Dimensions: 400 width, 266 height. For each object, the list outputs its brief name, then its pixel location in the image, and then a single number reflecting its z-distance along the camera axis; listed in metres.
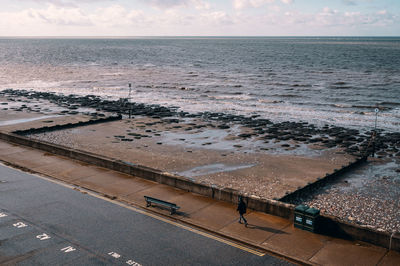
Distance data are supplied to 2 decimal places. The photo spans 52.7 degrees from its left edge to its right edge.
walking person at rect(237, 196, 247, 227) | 15.79
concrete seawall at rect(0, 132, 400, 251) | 14.42
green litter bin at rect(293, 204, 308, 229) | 15.45
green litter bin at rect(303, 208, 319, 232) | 15.06
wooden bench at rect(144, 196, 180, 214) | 17.05
